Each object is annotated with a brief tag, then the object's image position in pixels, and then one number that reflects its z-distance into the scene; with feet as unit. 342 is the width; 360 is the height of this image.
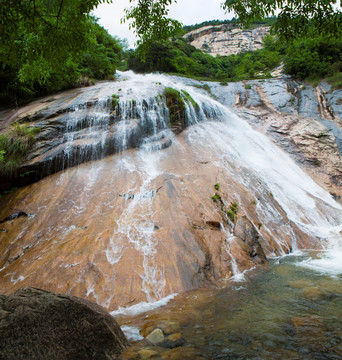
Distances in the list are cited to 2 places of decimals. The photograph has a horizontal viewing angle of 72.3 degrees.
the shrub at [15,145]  26.91
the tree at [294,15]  9.98
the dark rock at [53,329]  5.97
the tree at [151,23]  12.30
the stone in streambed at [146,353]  7.94
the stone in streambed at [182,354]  7.88
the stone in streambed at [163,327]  10.14
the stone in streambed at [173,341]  8.91
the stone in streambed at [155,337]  9.25
